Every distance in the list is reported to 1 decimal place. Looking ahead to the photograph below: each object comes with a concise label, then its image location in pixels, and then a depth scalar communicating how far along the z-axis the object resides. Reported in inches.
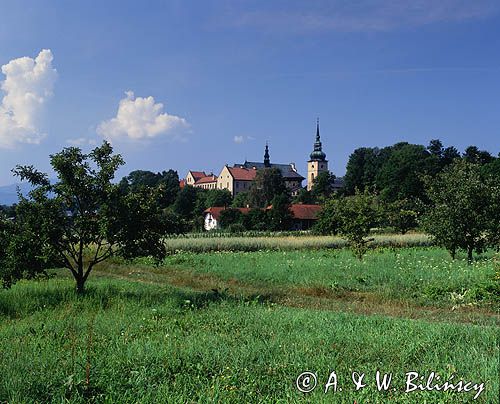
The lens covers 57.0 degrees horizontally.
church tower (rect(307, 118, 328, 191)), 6328.7
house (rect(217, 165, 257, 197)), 5639.8
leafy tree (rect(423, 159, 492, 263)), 834.8
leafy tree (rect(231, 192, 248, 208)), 3935.0
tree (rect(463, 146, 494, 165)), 3826.0
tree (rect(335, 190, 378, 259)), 919.0
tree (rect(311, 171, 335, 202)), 4244.6
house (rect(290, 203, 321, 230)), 3383.4
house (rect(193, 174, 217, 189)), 6274.6
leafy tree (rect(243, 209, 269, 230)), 2856.8
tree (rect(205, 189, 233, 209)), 4099.4
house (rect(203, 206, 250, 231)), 3480.3
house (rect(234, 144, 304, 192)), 6136.8
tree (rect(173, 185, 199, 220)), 4047.7
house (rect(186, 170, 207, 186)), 6894.7
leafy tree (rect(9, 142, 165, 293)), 518.6
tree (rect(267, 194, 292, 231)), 2878.9
